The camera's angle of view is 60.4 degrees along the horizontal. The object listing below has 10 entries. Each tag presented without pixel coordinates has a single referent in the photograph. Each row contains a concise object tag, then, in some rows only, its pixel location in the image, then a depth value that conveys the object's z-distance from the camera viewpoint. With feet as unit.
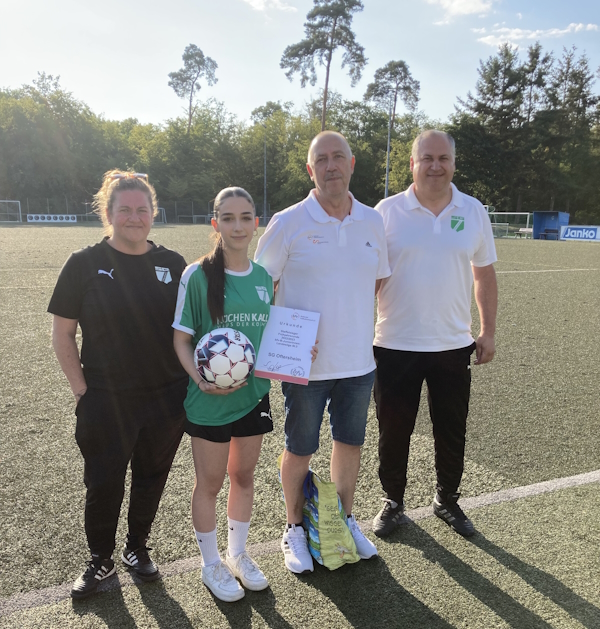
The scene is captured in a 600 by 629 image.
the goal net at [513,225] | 122.93
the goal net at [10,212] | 165.68
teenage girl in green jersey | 7.52
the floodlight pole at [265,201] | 187.37
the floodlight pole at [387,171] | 156.46
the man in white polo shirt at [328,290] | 8.36
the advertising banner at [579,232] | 104.32
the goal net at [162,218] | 173.37
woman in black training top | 7.73
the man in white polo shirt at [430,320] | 9.64
